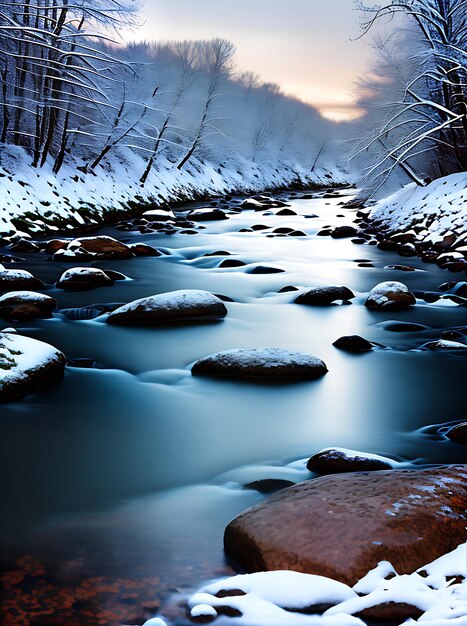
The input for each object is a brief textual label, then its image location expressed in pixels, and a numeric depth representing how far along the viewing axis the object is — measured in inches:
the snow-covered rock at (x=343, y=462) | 157.6
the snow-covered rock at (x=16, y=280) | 397.4
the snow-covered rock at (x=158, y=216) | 902.4
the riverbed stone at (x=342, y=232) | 807.7
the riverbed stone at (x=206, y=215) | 966.4
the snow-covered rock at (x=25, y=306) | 331.0
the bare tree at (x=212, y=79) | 1408.1
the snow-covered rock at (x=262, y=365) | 243.8
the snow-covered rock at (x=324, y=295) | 416.2
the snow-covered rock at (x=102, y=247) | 583.2
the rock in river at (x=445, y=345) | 300.5
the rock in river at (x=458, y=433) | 191.5
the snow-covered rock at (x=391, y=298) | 396.8
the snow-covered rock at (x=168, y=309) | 338.6
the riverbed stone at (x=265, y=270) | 543.5
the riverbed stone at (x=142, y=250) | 631.2
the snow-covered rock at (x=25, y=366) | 209.5
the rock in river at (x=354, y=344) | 304.0
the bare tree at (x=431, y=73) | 682.8
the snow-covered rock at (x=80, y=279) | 431.9
